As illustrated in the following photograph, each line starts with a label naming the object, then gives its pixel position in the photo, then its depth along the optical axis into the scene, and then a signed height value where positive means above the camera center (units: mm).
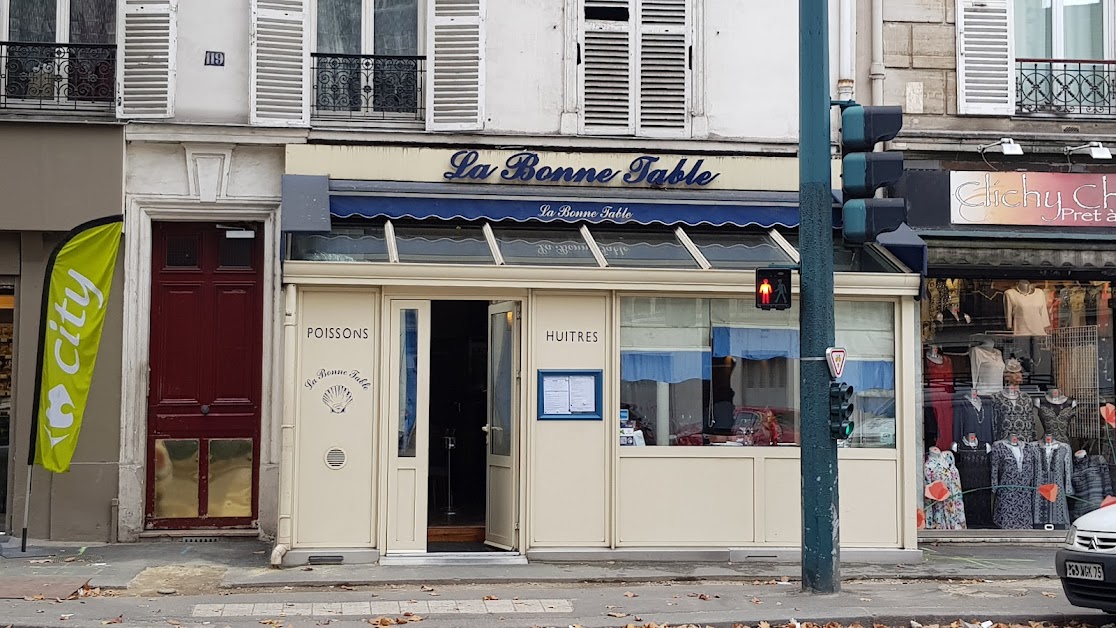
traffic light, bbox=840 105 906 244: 9523 +1819
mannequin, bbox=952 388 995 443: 13258 -123
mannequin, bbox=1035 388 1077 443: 13352 -42
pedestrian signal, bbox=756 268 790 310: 9797 +953
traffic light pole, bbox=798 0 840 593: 9609 +816
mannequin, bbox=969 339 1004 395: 13312 +443
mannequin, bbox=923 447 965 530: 13078 -1002
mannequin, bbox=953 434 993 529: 13180 -749
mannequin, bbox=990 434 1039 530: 13180 -854
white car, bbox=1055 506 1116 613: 8453 -1076
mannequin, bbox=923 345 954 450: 13250 +187
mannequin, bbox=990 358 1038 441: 13289 -12
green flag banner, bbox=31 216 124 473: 11484 +506
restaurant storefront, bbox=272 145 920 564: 10953 +324
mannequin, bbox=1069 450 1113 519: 13250 -791
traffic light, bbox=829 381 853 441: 9523 -26
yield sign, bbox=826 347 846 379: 9609 +368
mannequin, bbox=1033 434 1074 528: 13211 -799
